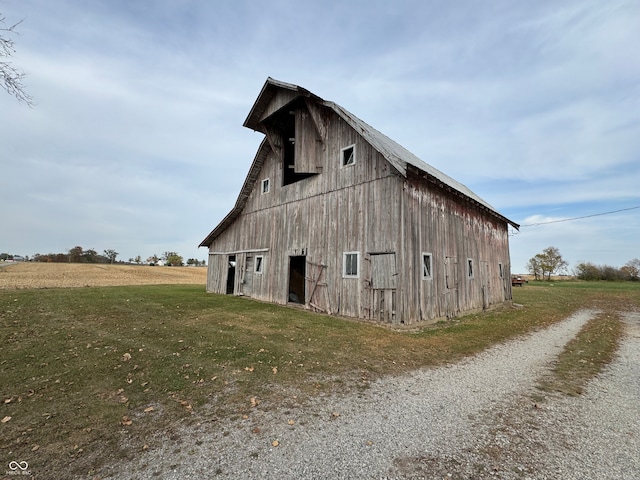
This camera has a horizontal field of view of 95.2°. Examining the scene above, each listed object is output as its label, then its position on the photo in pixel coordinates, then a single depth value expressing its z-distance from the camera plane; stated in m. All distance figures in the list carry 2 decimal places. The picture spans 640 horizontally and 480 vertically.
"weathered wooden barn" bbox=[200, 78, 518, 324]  11.84
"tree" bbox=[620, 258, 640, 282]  67.25
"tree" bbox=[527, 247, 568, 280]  75.75
